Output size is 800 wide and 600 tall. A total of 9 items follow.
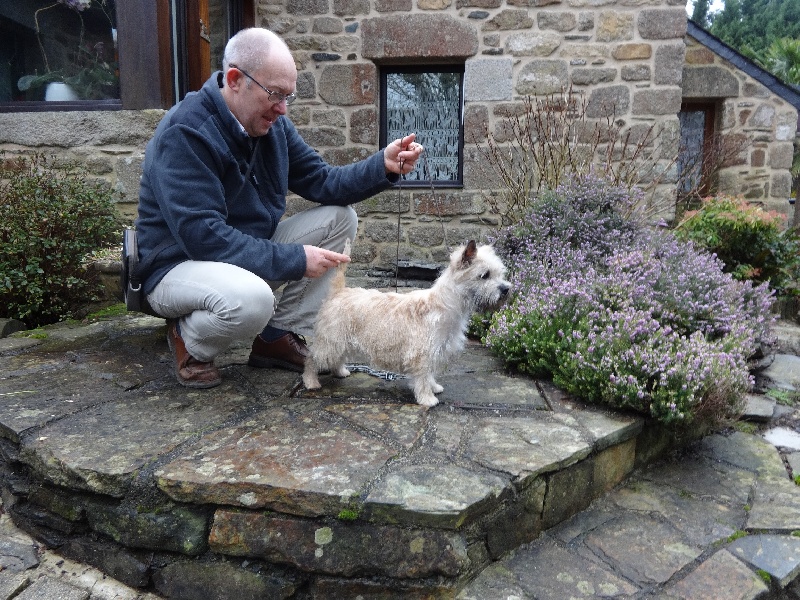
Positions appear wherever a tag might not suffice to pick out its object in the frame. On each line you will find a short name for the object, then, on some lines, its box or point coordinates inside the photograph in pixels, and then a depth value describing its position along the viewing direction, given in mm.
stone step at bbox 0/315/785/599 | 2115
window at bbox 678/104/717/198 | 8406
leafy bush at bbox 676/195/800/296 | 6016
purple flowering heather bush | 2900
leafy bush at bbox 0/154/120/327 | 4148
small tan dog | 2652
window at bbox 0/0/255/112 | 4949
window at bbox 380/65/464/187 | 6992
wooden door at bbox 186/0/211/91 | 5438
